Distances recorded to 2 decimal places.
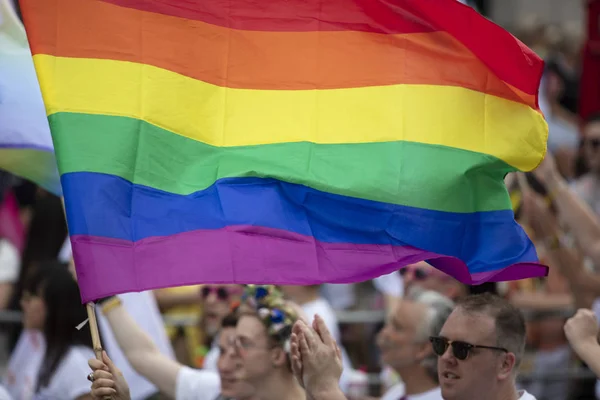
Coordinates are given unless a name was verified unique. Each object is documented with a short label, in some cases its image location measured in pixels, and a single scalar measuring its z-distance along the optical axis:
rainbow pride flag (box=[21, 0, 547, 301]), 10.16
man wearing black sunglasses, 10.65
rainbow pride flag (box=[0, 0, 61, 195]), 12.84
